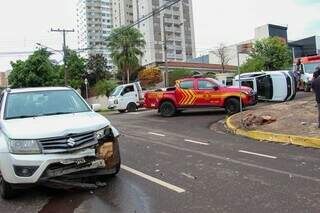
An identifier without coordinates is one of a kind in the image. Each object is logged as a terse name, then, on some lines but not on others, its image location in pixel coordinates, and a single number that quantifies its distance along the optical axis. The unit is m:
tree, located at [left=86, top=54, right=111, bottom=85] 47.73
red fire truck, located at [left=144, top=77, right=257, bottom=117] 12.20
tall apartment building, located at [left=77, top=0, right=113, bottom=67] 73.17
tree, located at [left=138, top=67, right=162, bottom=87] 42.67
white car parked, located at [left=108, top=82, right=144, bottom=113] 17.97
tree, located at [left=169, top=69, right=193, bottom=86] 43.07
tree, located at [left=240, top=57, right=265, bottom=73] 39.74
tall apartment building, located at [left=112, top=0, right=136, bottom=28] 79.62
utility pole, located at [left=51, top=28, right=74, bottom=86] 34.15
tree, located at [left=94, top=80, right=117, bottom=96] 38.04
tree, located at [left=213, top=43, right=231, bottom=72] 54.83
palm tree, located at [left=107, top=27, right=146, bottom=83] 37.52
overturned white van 14.16
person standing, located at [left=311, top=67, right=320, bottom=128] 7.91
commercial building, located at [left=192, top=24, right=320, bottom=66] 59.96
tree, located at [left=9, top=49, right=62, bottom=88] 40.52
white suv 3.99
